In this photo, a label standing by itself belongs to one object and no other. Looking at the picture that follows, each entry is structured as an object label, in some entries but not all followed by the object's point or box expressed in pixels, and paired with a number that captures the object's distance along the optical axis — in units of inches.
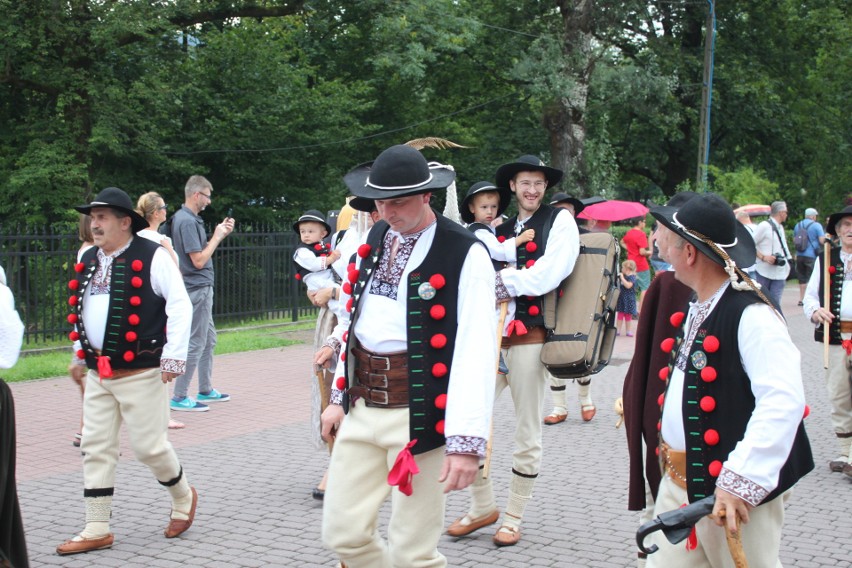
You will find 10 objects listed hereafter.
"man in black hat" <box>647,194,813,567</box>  124.3
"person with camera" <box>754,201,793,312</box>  614.9
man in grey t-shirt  384.8
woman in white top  322.0
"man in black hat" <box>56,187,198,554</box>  226.5
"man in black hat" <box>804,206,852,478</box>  303.9
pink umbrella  636.1
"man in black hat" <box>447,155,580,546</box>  233.0
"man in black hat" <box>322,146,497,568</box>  152.3
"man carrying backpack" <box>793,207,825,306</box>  832.9
